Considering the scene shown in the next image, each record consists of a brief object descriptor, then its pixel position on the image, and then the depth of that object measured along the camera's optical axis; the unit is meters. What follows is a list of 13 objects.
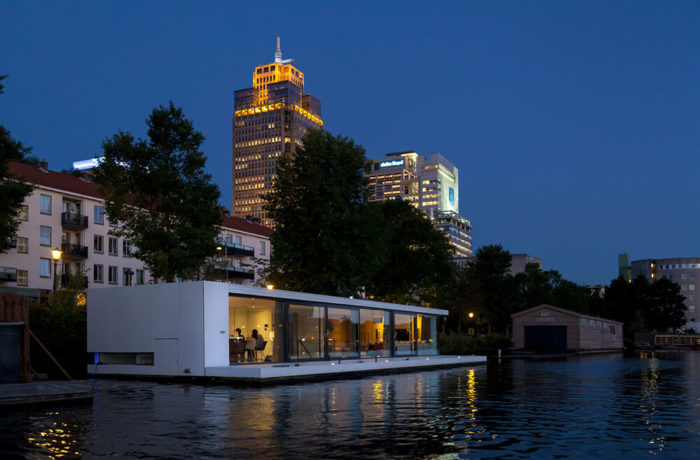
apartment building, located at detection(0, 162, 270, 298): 65.19
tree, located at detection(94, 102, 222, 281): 45.03
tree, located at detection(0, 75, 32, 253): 38.25
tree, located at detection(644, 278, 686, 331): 139.75
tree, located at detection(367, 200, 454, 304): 67.81
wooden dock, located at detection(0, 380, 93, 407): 20.36
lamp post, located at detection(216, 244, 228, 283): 82.26
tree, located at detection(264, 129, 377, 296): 49.62
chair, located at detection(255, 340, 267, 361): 35.50
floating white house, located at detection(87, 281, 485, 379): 31.92
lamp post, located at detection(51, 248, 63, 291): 34.62
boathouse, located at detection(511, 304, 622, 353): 84.69
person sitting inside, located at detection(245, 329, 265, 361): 34.88
